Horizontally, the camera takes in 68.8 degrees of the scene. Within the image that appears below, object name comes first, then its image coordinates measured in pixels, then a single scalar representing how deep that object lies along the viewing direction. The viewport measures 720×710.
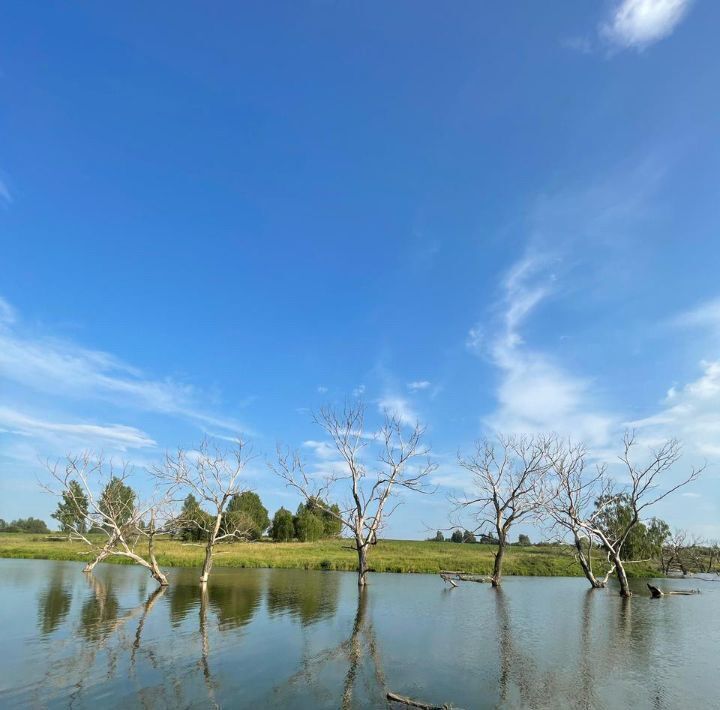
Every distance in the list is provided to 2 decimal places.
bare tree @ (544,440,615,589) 33.91
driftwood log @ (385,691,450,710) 9.77
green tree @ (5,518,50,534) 139.62
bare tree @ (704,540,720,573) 65.88
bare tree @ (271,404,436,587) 33.72
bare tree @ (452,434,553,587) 36.22
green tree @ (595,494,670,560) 43.64
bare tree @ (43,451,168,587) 31.31
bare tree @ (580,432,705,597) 32.03
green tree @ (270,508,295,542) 79.12
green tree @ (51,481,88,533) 31.99
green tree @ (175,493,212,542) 58.35
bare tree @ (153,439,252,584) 31.23
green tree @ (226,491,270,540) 80.15
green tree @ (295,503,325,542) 79.12
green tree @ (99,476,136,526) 32.28
